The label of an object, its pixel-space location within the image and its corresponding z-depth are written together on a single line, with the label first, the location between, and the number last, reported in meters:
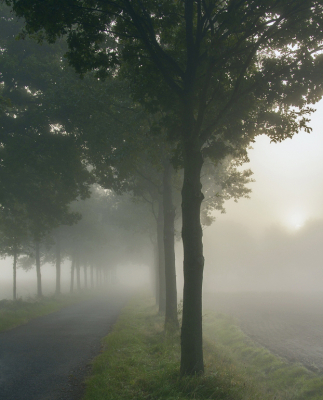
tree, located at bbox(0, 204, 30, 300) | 20.69
